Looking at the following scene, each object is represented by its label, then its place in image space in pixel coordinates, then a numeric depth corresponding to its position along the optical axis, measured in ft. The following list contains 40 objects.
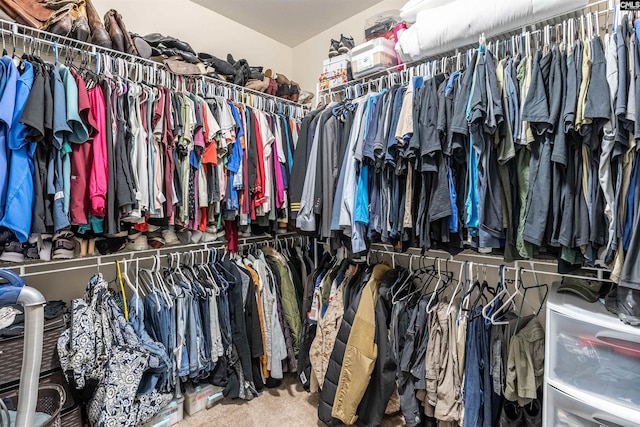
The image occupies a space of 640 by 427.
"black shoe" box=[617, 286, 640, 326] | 3.67
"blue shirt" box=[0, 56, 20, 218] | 4.40
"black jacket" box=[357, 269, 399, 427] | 5.78
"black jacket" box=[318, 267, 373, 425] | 5.98
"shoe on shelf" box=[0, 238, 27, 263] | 4.81
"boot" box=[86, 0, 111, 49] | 5.94
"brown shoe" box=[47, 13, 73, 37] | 5.48
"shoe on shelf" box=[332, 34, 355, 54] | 8.10
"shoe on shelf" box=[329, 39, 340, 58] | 8.14
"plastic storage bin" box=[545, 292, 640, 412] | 3.74
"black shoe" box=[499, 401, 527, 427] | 4.75
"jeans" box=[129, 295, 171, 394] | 5.59
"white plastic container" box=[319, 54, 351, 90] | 7.61
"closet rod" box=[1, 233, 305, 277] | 5.58
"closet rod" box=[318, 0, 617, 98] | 4.65
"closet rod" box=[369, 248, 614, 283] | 4.79
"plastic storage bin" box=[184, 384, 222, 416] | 6.61
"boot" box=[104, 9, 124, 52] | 6.11
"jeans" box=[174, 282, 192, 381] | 6.17
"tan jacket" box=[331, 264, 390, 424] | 5.67
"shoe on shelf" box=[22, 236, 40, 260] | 4.98
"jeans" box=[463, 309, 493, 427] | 4.96
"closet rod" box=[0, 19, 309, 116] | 5.29
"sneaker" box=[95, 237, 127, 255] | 5.97
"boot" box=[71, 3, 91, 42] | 5.70
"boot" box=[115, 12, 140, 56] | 6.23
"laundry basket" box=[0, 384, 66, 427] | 4.16
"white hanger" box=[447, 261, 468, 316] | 5.45
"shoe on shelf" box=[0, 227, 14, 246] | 4.55
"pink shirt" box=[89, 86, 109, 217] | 5.01
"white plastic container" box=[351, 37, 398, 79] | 6.62
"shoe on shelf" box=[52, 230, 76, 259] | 5.16
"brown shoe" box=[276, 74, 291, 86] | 9.24
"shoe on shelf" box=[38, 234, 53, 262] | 5.04
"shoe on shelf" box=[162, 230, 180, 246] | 6.66
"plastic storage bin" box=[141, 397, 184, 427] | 6.06
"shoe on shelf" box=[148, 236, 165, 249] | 6.59
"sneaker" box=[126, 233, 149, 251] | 6.28
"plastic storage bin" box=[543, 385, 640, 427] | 3.66
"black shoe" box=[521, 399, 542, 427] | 4.65
